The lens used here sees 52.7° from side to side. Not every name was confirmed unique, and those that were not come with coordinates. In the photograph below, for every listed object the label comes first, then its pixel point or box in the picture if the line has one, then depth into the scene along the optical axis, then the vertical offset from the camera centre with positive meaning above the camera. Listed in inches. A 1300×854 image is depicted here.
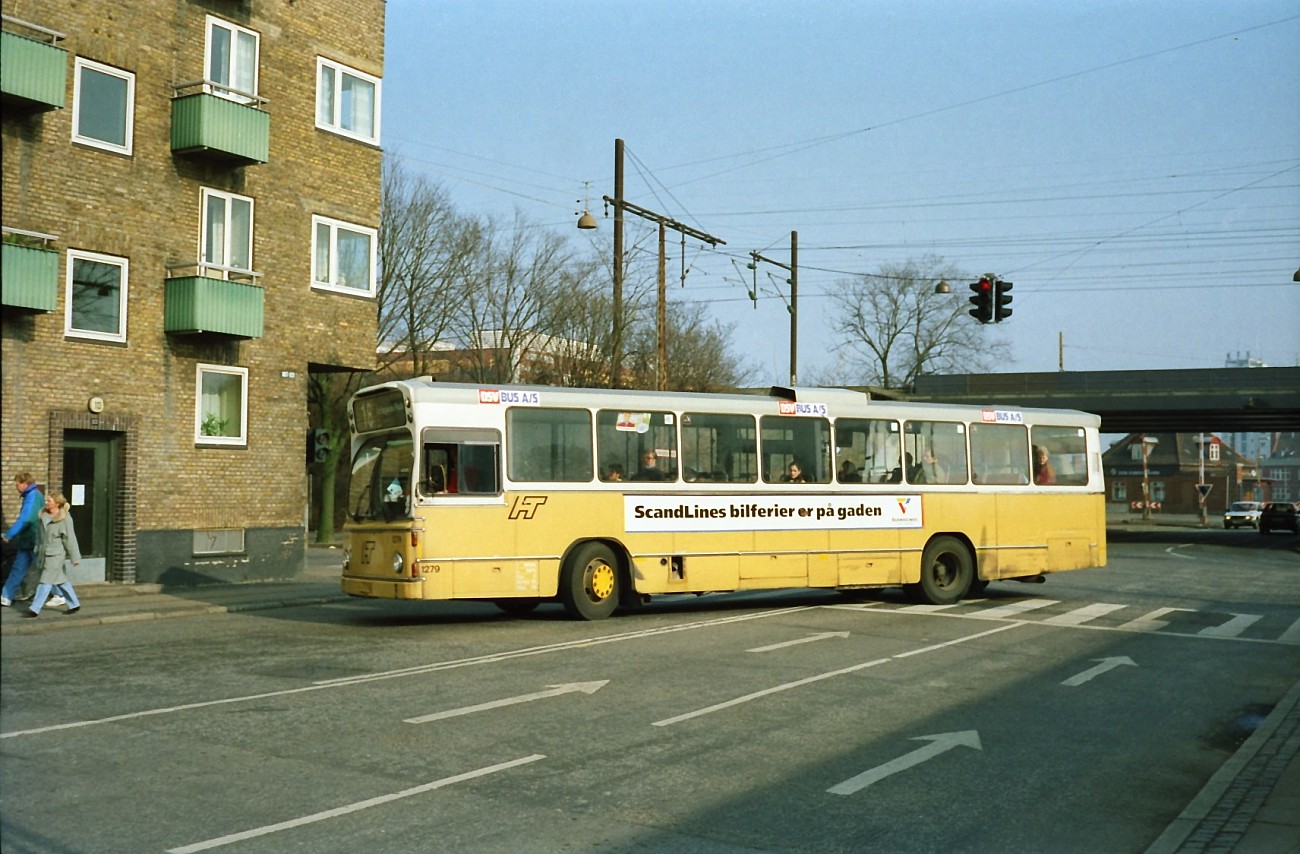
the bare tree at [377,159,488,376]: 1759.4 +303.9
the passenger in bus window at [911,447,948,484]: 817.5 +16.1
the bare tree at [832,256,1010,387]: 3009.4 +385.2
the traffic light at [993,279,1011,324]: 1002.7 +150.8
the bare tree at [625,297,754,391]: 1902.1 +226.7
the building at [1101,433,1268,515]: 4596.5 +80.7
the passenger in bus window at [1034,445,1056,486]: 861.8 +18.5
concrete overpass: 1956.2 +161.4
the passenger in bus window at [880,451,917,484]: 804.0 +13.9
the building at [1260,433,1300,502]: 4271.7 +107.6
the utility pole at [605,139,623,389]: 1229.7 +244.9
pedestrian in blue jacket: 666.2 -17.9
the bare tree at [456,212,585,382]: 1779.0 +264.8
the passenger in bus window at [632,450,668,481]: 722.8 +15.3
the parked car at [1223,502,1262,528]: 3120.1 -44.1
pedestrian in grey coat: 709.3 -29.3
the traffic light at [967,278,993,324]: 1003.3 +150.7
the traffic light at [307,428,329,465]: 961.5 +37.5
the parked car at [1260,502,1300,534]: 2635.3 -41.4
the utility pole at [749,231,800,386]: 1614.2 +244.4
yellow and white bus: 665.6 +1.0
